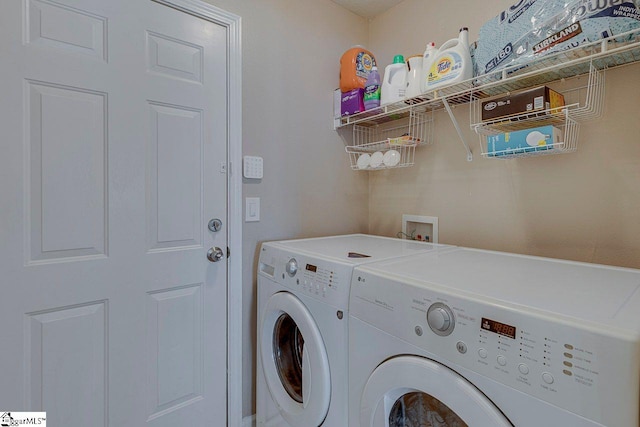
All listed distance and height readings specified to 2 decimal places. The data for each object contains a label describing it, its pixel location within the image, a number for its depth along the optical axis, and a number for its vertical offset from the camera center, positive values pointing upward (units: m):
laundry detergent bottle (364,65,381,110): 1.77 +0.68
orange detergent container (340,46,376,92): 1.85 +0.85
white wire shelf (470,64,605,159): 1.17 +0.36
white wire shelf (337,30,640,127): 1.04 +0.54
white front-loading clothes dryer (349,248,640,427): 0.57 -0.29
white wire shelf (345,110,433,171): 1.73 +0.40
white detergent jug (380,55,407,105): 1.65 +0.68
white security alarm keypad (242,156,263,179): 1.61 +0.22
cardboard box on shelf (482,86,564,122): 1.15 +0.41
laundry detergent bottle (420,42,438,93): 1.48 +0.70
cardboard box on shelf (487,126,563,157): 1.15 +0.27
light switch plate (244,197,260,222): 1.64 +0.00
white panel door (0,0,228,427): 1.10 -0.01
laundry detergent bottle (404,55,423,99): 1.57 +0.67
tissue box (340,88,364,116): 1.84 +0.64
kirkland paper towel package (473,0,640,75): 0.98 +0.63
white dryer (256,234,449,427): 1.09 -0.45
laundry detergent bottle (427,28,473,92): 1.37 +0.65
